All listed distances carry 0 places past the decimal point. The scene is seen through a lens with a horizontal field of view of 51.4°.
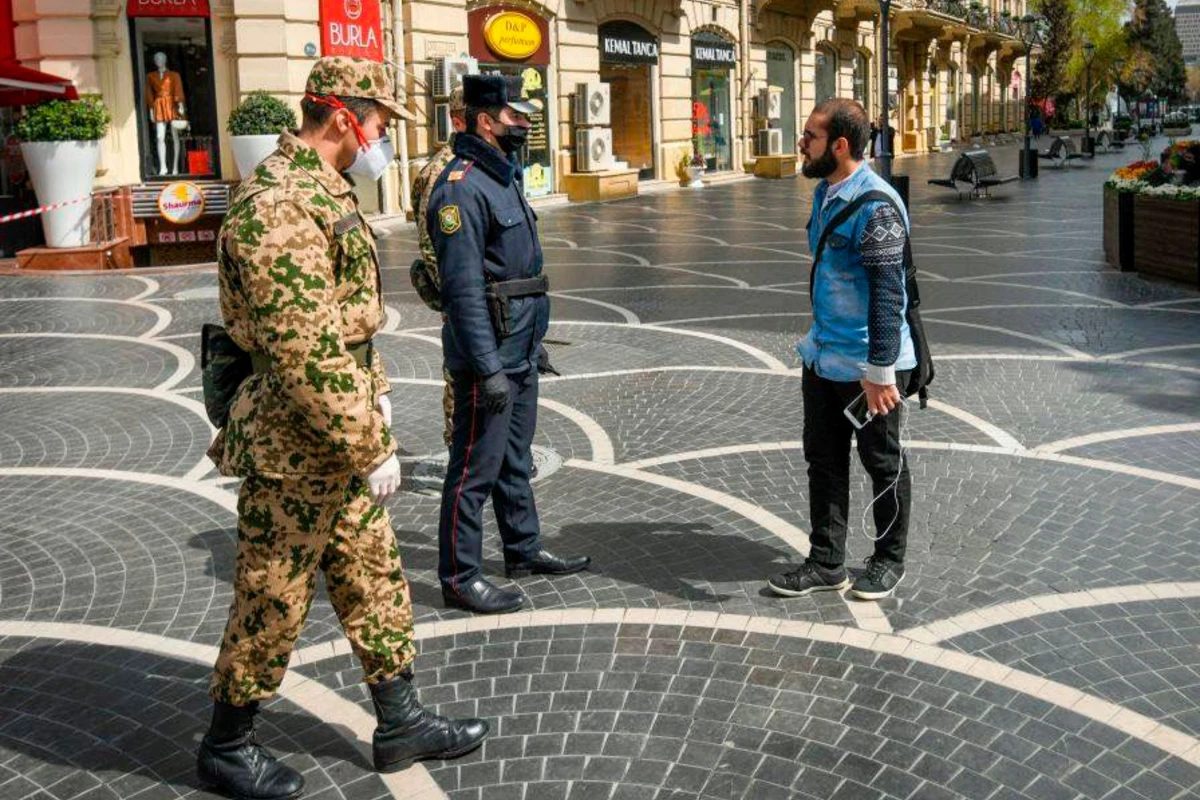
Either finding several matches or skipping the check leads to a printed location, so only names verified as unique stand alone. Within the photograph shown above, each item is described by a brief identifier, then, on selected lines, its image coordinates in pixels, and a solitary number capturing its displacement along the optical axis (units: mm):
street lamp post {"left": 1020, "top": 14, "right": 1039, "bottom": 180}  31141
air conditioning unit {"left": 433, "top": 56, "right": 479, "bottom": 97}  22328
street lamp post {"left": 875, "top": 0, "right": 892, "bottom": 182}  22688
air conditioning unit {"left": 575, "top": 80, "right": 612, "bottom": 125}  26938
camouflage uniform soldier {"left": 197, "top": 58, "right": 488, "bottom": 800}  3262
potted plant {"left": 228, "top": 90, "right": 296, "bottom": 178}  18062
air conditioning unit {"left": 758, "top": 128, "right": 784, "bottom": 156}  34531
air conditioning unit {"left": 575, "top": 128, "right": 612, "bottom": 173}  27094
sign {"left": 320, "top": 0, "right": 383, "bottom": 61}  20344
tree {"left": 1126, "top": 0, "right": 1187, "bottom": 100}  103112
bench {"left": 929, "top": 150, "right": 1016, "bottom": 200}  25234
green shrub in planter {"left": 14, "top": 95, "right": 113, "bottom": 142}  17469
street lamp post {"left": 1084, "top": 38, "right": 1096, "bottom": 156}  42844
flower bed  12961
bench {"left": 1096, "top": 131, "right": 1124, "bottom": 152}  48906
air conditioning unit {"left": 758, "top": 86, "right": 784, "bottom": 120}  34500
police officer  4762
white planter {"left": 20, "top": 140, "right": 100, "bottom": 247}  17578
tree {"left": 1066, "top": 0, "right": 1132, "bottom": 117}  56844
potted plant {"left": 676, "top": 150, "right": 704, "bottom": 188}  31172
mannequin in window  19953
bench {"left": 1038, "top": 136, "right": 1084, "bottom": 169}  37938
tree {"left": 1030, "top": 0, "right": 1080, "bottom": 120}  63812
